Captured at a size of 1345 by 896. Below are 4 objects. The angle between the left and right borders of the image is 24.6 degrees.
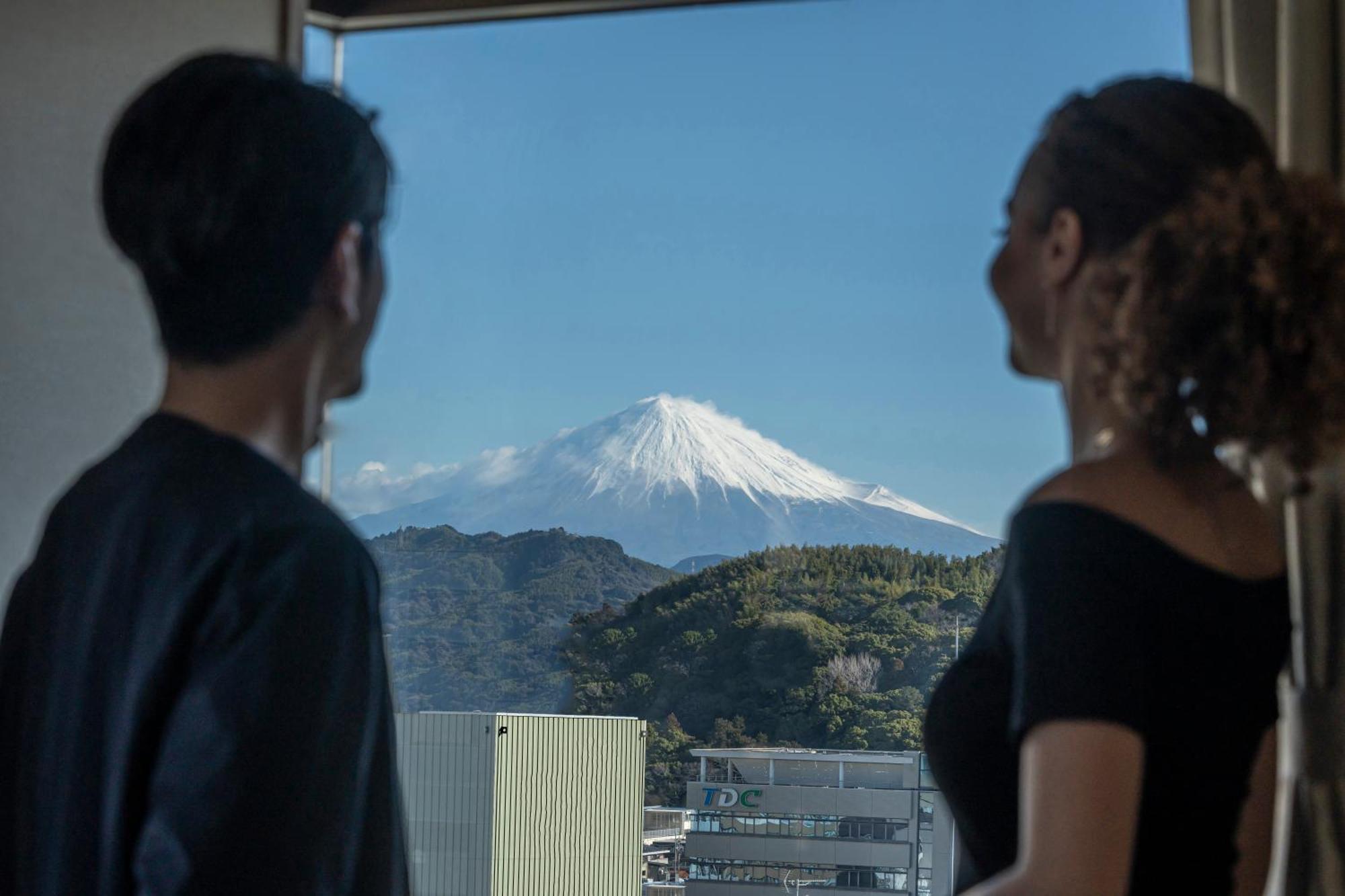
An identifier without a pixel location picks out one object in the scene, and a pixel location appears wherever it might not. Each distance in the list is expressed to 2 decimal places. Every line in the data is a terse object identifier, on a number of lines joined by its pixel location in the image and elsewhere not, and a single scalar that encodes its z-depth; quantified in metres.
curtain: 2.92
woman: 2.14
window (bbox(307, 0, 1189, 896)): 4.39
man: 2.08
